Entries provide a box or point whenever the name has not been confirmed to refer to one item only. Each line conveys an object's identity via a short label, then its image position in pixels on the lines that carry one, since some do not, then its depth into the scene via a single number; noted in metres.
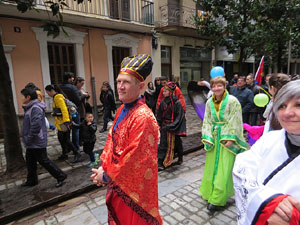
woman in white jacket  0.99
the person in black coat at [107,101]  7.10
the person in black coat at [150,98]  7.35
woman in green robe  2.66
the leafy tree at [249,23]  7.84
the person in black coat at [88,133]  4.15
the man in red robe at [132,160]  1.50
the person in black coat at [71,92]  4.91
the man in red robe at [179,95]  4.98
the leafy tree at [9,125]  3.82
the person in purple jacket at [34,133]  3.23
